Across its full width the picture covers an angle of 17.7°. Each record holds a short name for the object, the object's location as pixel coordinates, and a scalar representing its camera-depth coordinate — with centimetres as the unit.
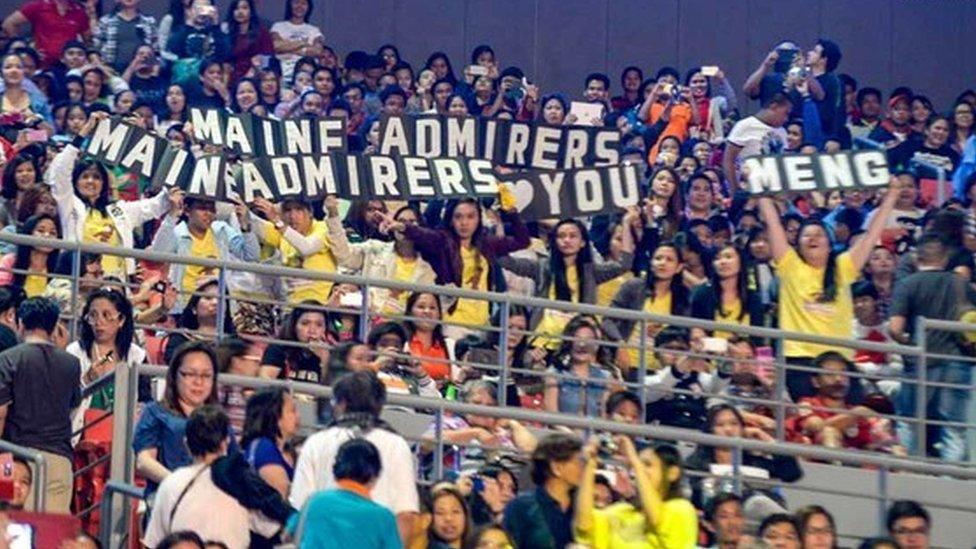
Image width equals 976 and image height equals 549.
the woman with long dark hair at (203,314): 1864
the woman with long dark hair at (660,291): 1992
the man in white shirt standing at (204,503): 1366
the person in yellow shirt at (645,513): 1461
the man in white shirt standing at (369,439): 1342
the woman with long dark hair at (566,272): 1988
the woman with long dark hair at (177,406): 1459
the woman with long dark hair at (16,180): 2006
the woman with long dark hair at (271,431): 1410
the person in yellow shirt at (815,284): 1953
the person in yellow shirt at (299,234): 2033
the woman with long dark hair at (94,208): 1961
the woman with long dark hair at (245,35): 2706
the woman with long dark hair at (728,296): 1980
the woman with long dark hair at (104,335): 1659
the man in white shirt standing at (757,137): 2670
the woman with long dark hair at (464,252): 2000
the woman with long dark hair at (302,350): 1756
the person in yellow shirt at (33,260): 1827
